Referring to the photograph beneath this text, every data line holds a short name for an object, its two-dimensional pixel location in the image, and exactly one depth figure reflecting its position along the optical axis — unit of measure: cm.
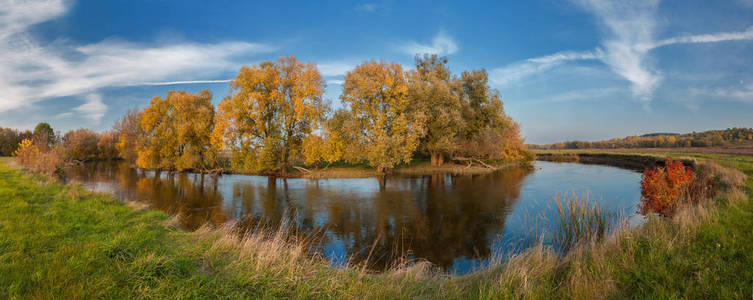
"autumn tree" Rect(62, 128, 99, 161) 5449
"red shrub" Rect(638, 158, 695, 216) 1086
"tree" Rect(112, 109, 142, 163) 4172
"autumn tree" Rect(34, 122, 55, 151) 2356
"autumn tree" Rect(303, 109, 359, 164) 2687
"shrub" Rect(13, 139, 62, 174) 2180
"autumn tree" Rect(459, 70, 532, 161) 3359
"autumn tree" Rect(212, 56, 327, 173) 2680
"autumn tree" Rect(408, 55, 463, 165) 2833
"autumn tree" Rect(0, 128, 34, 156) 5394
